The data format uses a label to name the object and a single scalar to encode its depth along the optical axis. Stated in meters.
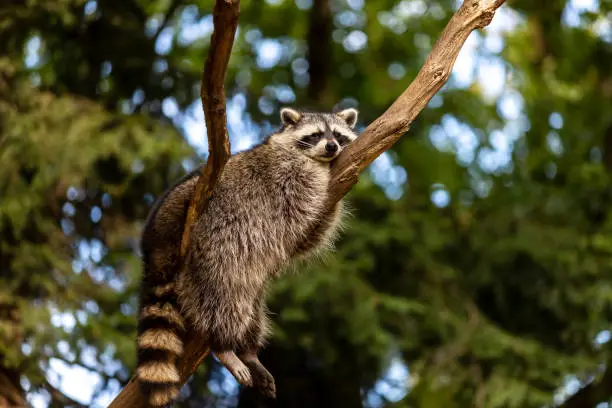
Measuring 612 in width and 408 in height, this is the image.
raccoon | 9.14
